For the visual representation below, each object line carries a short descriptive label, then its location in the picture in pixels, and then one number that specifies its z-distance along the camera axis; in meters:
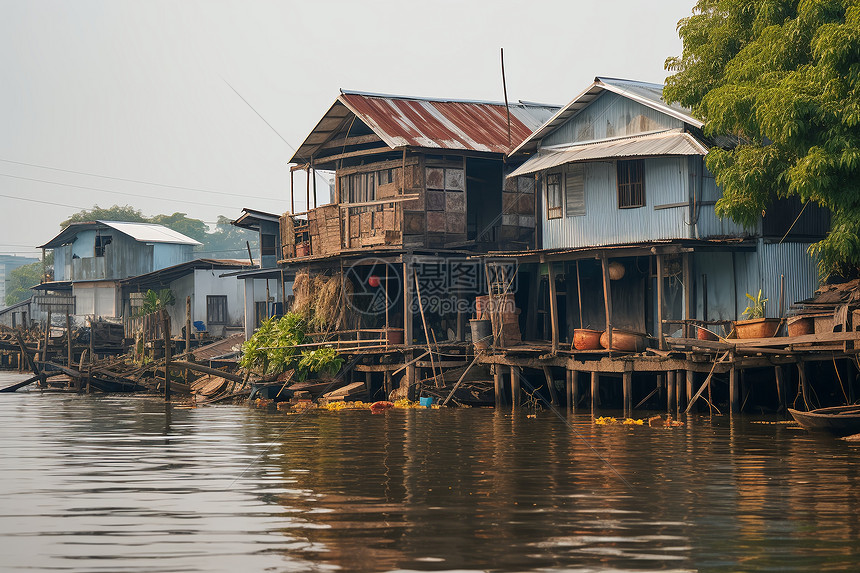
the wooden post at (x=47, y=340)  47.70
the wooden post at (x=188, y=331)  38.48
